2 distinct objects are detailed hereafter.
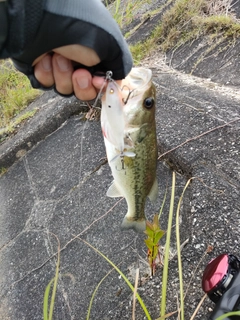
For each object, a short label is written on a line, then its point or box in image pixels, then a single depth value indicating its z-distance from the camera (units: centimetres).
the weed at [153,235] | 29
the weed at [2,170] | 62
